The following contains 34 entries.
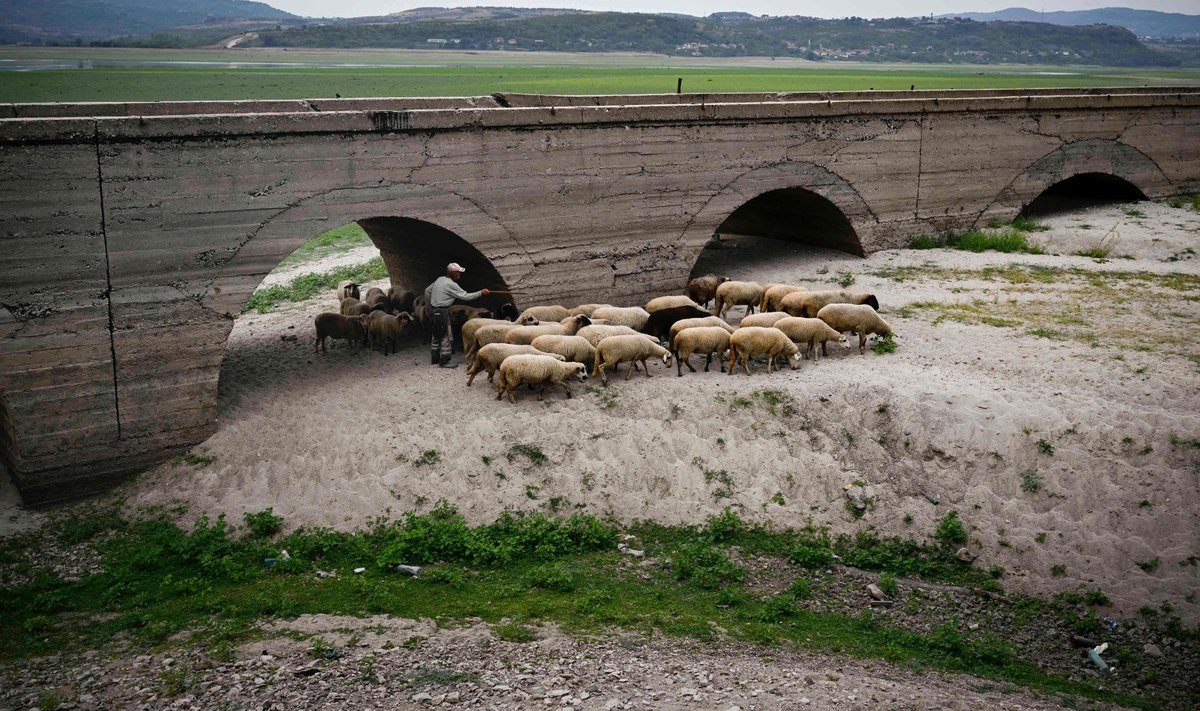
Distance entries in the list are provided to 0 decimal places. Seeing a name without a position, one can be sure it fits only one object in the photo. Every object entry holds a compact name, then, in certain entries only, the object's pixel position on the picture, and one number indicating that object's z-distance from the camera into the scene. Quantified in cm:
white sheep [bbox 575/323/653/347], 1612
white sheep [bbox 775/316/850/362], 1612
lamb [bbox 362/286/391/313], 1969
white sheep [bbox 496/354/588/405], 1489
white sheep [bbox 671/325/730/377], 1579
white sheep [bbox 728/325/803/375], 1559
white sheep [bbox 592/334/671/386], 1559
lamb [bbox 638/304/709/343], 1717
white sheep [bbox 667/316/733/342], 1636
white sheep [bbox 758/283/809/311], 1817
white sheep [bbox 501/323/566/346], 1630
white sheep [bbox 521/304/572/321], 1745
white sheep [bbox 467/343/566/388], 1542
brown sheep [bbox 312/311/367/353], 1841
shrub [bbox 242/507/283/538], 1310
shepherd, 1683
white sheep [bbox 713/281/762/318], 1853
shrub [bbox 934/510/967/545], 1255
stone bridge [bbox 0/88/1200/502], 1382
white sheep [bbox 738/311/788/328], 1652
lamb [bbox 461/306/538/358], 1681
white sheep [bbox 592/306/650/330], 1719
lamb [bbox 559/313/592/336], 1647
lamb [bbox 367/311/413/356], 1812
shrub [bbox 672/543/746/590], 1185
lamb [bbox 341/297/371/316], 1930
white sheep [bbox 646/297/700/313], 1778
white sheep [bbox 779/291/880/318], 1752
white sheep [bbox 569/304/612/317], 1722
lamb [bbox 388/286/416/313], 1984
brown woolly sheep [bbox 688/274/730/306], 1931
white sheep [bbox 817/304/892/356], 1644
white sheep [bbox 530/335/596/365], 1570
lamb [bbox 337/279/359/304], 2059
